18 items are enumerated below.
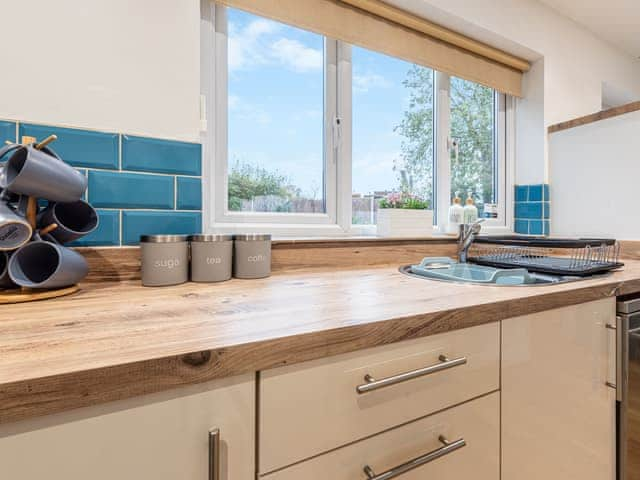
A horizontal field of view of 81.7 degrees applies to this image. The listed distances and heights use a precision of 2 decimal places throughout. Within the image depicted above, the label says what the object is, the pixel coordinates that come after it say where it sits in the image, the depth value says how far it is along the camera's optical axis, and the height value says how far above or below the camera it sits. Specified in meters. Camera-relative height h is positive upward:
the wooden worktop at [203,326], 0.41 -0.14
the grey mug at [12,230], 0.75 +0.01
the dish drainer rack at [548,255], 1.22 -0.08
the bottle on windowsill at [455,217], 1.89 +0.09
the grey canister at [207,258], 1.01 -0.06
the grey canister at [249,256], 1.09 -0.06
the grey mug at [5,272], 0.77 -0.08
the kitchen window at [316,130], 1.39 +0.47
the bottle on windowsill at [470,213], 1.90 +0.12
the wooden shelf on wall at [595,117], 1.79 +0.62
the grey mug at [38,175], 0.75 +0.12
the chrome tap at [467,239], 1.57 -0.02
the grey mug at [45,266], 0.76 -0.07
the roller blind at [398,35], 1.36 +0.87
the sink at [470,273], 1.14 -0.13
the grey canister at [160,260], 0.95 -0.07
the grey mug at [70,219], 0.86 +0.04
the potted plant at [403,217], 1.60 +0.08
